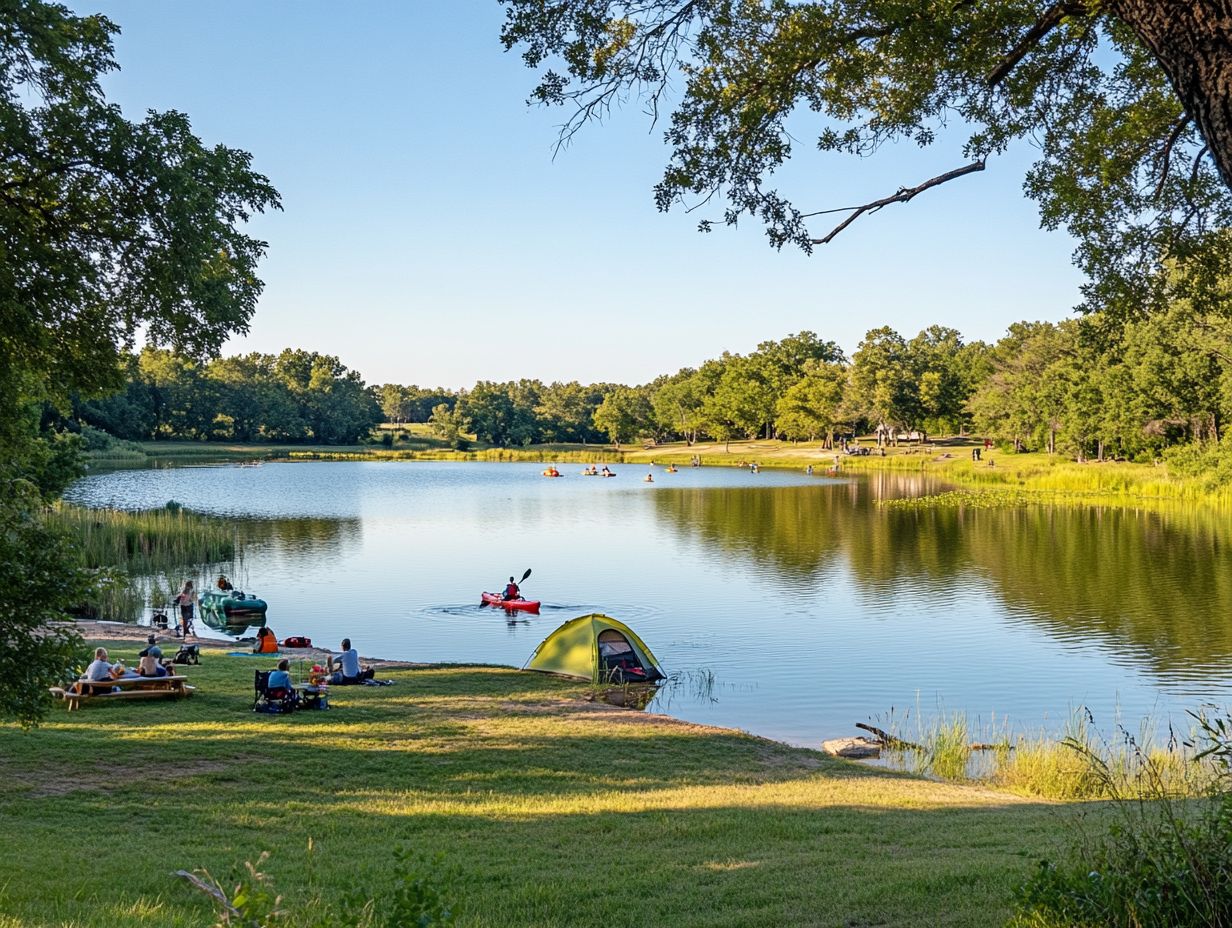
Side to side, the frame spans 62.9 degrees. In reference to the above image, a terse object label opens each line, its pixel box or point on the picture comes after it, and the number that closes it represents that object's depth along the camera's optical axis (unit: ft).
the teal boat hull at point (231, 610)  85.71
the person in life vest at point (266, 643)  67.97
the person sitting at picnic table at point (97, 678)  46.26
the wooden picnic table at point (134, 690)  45.75
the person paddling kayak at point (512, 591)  92.63
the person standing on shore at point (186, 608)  75.72
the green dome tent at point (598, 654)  64.03
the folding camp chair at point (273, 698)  46.21
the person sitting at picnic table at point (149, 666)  48.16
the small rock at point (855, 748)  47.93
